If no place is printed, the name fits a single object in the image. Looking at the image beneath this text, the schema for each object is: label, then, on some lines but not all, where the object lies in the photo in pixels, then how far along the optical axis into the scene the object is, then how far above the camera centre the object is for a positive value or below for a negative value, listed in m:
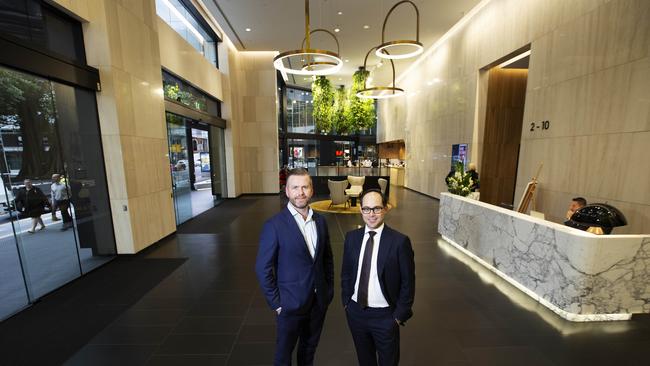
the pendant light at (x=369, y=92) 9.27 +2.14
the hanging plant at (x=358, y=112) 15.58 +2.25
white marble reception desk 2.89 -1.43
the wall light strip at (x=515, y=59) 6.96 +2.47
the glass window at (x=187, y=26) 6.77 +3.79
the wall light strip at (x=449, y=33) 8.04 +4.25
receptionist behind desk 4.03 -0.87
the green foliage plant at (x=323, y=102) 15.40 +2.89
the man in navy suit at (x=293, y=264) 1.75 -0.76
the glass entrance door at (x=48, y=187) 3.34 -0.50
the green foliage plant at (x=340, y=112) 16.38 +2.34
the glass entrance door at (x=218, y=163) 10.41 -0.46
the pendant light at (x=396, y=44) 6.03 +2.42
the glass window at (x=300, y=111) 19.91 +3.05
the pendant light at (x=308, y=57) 5.66 +2.13
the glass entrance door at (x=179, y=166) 6.79 -0.38
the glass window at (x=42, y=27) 3.33 +1.77
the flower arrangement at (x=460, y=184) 5.58 -0.74
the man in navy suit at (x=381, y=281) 1.66 -0.84
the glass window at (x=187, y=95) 6.84 +1.71
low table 9.11 -1.48
